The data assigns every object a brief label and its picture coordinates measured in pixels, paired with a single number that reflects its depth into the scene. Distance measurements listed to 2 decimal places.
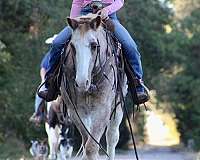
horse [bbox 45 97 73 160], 31.92
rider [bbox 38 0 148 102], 19.61
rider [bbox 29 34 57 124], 34.19
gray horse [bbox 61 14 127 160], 17.45
